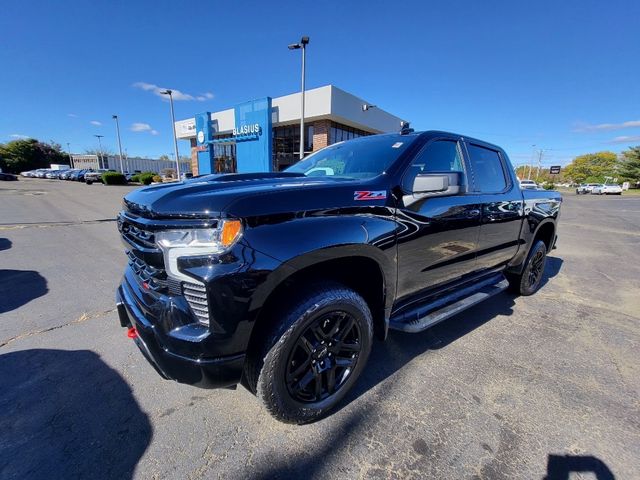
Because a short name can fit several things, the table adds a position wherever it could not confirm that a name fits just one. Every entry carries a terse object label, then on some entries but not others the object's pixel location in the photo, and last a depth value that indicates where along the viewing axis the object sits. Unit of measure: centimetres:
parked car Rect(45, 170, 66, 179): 4619
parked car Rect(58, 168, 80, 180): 4238
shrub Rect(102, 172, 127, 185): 3034
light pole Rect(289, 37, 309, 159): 1311
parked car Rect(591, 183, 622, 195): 4738
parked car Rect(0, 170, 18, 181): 3791
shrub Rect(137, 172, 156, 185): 3225
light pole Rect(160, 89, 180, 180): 2506
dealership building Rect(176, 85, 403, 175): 1877
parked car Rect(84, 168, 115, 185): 3328
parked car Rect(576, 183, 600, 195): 5109
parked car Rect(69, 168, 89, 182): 3861
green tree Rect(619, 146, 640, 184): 5838
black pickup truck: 160
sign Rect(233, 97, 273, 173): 1978
